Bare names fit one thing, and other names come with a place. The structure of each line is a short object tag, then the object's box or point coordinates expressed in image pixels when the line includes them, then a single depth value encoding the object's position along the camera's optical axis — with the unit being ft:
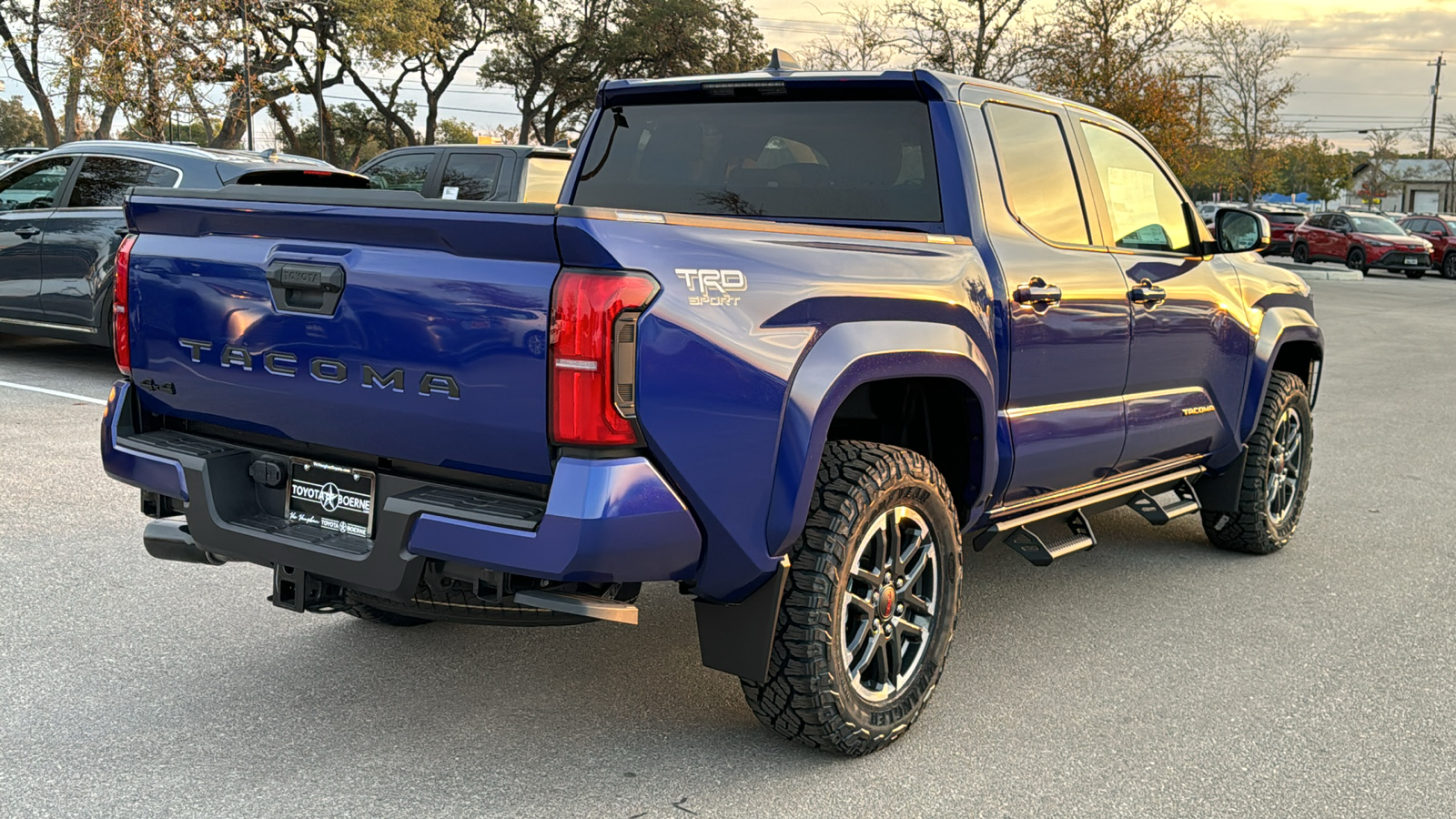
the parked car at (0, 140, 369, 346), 31.35
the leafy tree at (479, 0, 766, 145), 131.23
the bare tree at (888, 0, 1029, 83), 93.04
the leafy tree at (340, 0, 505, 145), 110.22
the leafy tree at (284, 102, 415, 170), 156.97
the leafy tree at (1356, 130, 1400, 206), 263.29
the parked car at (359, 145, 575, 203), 37.55
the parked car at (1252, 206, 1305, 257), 122.42
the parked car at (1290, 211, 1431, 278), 106.32
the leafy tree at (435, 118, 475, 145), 217.97
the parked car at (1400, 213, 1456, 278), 111.65
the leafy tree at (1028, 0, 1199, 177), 97.86
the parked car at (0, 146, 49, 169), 57.88
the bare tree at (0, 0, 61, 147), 95.71
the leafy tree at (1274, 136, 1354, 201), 257.75
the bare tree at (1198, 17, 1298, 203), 162.61
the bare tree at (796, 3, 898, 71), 101.72
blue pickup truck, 9.82
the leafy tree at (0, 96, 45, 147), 234.79
